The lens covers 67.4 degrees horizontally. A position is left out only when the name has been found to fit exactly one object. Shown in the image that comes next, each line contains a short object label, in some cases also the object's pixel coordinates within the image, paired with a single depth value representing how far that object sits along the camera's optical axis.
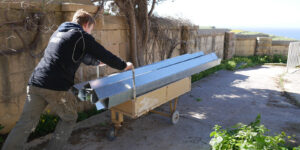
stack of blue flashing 2.92
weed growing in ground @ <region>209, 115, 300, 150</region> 2.79
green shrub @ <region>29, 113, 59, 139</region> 4.04
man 2.71
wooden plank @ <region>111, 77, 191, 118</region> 3.41
